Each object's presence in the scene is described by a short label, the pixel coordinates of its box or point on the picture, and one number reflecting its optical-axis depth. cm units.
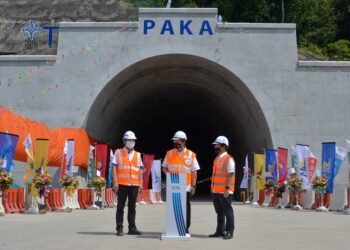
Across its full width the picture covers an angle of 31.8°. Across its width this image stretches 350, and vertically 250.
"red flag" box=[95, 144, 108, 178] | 2547
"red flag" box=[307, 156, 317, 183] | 2495
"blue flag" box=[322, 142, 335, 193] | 2394
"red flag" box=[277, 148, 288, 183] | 2666
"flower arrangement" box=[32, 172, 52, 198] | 1925
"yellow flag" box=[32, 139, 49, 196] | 1983
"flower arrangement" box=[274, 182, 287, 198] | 2627
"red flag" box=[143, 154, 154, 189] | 3104
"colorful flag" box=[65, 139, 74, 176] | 2234
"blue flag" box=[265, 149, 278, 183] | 2759
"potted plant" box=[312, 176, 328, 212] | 2398
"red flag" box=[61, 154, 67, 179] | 2227
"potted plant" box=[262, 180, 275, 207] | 2776
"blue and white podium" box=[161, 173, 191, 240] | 1115
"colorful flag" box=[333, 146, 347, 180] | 2401
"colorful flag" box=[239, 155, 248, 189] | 3225
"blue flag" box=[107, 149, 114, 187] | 2675
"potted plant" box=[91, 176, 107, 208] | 2403
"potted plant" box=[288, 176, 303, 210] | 2508
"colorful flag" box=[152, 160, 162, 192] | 3156
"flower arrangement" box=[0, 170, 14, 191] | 1731
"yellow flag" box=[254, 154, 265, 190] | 2916
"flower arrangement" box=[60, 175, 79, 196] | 2202
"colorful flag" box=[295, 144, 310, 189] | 2491
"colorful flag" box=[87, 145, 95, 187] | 2595
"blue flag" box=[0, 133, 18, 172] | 1770
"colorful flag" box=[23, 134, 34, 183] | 1986
